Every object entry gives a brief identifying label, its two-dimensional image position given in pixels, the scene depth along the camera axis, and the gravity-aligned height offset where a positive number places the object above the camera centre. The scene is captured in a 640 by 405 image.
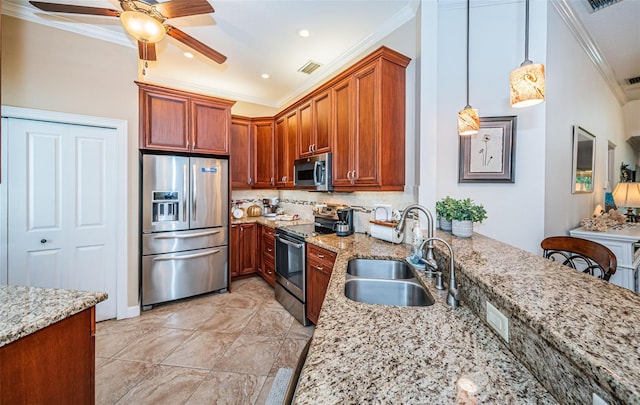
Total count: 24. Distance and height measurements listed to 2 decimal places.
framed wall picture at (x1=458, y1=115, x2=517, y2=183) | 2.28 +0.45
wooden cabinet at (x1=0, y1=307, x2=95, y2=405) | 0.92 -0.69
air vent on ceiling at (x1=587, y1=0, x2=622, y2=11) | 2.48 +2.00
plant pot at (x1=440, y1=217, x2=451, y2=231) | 2.12 -0.21
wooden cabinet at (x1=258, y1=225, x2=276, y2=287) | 3.49 -0.83
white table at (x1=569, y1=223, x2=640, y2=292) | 2.42 -0.49
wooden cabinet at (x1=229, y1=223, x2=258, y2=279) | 3.82 -0.79
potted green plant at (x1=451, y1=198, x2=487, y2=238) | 1.89 -0.13
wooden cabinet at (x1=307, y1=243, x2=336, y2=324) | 2.26 -0.72
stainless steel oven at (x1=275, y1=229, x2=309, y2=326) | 2.62 -0.86
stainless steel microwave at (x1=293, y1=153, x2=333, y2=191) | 2.79 +0.32
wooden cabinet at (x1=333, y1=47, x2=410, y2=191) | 2.22 +0.73
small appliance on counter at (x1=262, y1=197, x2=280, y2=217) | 4.62 -0.14
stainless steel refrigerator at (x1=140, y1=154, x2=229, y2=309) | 2.89 -0.35
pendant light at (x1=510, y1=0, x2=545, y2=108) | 1.60 +0.76
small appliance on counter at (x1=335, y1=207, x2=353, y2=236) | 2.73 -0.25
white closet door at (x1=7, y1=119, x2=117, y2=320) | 2.32 -0.10
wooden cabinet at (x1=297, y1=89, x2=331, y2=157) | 2.82 +0.90
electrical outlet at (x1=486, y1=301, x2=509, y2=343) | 0.81 -0.42
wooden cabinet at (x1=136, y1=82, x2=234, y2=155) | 2.89 +0.97
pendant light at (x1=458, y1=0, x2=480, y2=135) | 1.96 +0.63
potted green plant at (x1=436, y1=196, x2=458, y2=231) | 1.98 -0.10
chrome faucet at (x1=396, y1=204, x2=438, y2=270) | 1.44 -0.29
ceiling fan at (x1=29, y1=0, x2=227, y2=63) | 1.79 +1.39
